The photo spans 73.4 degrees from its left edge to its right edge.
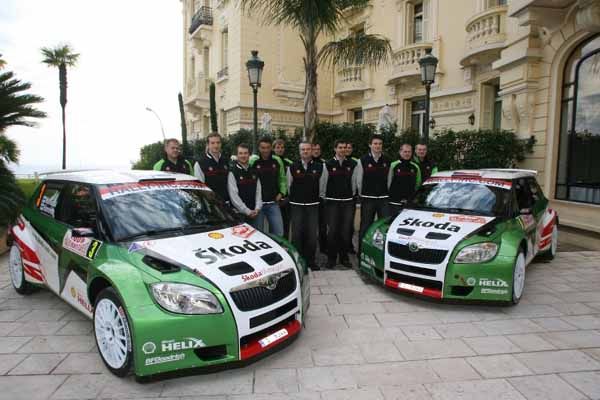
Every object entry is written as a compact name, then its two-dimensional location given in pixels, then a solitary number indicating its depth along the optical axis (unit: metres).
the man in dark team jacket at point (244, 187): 5.67
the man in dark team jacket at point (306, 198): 6.00
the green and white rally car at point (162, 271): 2.88
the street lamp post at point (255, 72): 9.63
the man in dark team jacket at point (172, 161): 5.87
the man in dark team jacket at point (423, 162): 7.00
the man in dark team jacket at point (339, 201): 6.14
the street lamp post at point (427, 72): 8.94
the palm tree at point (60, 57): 28.14
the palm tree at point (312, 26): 8.33
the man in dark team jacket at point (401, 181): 6.55
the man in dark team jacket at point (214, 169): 5.78
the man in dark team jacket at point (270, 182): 6.03
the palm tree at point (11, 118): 7.49
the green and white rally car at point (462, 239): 4.36
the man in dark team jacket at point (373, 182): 6.27
